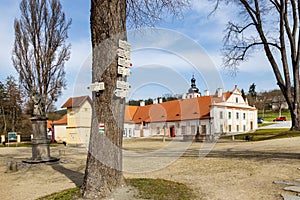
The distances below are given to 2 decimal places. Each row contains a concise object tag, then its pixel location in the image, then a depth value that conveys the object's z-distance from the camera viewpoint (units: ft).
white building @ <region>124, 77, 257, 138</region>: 122.01
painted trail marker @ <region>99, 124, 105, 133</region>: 15.30
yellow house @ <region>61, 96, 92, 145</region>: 98.37
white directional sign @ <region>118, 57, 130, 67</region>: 15.78
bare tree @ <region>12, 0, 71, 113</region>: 72.95
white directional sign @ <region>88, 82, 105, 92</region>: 15.39
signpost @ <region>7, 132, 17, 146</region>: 95.91
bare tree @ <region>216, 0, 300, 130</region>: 60.85
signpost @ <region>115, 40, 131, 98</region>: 15.74
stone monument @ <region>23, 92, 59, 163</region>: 39.17
